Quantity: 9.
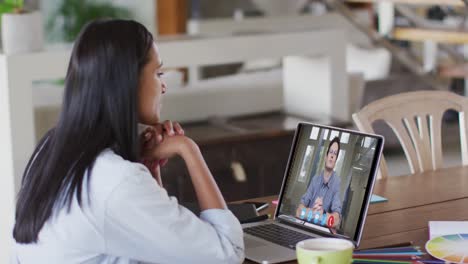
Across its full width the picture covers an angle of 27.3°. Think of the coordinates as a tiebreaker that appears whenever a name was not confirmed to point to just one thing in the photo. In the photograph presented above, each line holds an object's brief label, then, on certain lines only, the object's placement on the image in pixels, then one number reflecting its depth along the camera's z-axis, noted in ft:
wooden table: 7.16
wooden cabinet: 13.96
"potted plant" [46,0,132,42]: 26.25
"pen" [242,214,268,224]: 7.63
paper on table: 7.09
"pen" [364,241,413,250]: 6.84
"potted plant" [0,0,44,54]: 12.76
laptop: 6.75
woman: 5.93
